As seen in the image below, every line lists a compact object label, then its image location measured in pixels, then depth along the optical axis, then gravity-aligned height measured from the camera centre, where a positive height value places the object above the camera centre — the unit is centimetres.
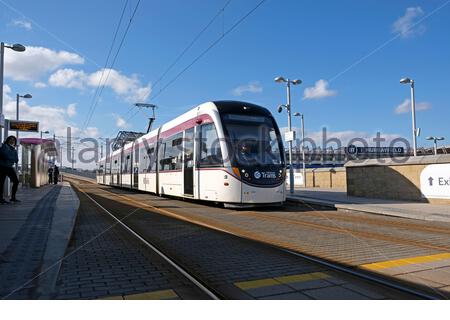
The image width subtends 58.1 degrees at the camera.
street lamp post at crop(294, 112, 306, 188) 3385 +276
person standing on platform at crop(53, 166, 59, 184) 4303 +28
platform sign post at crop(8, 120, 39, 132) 2413 +325
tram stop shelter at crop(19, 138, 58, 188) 2922 +119
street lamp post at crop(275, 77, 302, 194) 2440 +503
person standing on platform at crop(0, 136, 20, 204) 1228 +58
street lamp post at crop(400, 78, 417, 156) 2723 +441
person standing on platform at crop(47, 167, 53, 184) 4509 +24
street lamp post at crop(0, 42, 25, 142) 1811 +612
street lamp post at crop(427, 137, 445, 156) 5084 +424
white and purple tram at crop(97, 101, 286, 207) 1298 +67
